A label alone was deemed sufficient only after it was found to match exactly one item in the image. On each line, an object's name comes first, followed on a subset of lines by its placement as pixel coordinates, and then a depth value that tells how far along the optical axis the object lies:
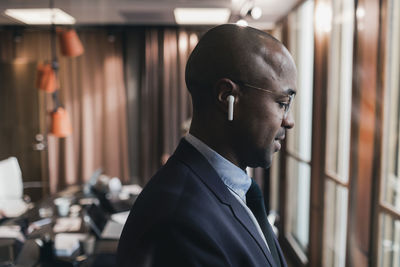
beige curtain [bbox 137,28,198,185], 4.93
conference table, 1.82
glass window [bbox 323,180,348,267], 2.52
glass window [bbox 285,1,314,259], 3.56
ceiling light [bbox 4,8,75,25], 3.99
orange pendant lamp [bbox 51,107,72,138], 2.67
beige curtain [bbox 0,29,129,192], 5.04
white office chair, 3.65
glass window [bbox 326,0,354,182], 2.46
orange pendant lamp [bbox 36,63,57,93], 2.78
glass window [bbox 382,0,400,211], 1.74
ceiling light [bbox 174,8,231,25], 4.09
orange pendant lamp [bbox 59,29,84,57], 2.77
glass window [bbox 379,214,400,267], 1.77
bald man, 0.57
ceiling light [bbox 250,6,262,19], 3.00
